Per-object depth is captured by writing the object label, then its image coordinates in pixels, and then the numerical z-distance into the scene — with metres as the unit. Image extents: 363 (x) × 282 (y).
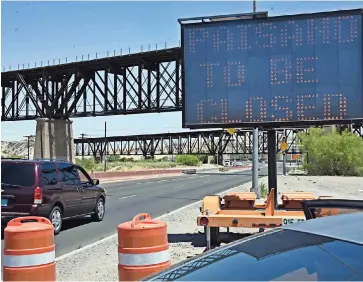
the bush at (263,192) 21.68
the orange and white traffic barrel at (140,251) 5.76
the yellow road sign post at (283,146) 34.28
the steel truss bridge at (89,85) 51.72
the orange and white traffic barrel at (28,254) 5.81
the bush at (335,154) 48.25
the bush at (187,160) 118.06
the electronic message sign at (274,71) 10.98
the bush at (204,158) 157.06
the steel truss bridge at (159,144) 135.50
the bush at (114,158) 127.34
